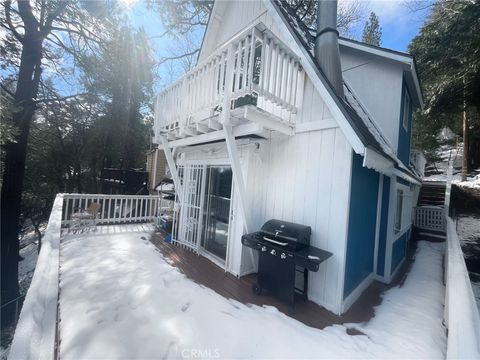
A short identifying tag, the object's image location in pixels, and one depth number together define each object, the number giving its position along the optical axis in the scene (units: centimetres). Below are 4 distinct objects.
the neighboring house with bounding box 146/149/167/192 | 1470
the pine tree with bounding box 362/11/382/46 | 1811
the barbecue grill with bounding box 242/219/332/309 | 297
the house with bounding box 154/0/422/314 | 309
